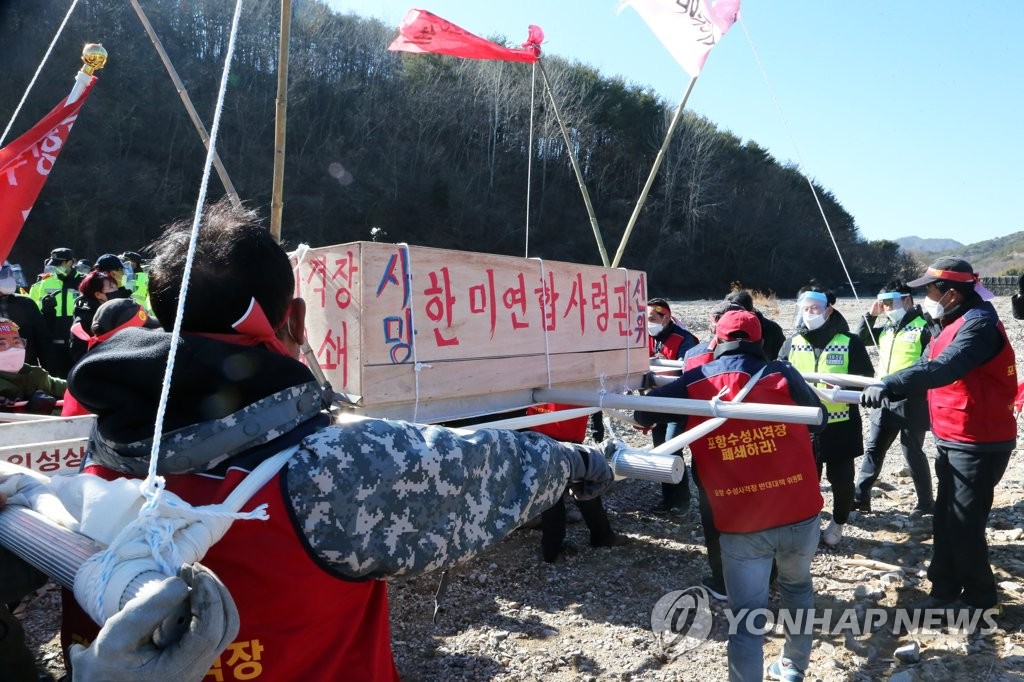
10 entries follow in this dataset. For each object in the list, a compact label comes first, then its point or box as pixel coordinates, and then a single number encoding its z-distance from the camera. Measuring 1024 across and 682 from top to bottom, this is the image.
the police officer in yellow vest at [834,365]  5.03
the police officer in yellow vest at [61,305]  6.93
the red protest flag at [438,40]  5.93
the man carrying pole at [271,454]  1.12
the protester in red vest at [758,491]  3.00
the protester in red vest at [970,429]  3.75
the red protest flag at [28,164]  3.40
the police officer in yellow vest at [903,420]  5.43
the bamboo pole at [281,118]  3.24
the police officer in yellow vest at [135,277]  7.82
